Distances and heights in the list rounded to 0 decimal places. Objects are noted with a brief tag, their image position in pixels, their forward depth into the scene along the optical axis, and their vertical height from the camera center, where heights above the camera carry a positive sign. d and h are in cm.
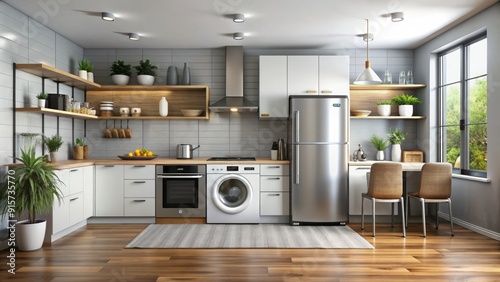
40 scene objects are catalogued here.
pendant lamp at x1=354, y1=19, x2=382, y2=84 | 440 +71
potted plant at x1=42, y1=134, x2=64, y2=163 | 464 -3
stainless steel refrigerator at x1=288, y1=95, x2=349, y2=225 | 501 -23
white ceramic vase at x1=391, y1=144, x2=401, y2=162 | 562 -16
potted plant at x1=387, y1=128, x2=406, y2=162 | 562 -4
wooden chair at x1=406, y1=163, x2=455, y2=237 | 445 -46
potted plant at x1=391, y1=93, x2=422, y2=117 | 553 +54
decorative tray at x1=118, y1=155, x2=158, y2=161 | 527 -23
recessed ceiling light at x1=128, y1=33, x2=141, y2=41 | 504 +134
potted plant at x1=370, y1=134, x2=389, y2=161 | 566 -6
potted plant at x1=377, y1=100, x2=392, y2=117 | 557 +47
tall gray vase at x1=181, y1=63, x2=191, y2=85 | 561 +92
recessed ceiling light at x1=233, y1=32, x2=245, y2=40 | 503 +135
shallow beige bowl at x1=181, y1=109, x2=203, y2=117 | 554 +40
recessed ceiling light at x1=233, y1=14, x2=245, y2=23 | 430 +135
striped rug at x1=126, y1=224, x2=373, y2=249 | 404 -106
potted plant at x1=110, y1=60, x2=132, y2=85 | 554 +97
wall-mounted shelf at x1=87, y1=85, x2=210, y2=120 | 580 +62
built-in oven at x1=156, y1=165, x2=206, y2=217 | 512 -65
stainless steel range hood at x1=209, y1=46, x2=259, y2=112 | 562 +97
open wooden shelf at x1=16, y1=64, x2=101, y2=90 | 406 +76
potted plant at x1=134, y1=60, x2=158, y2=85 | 555 +97
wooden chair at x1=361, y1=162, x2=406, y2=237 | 452 -47
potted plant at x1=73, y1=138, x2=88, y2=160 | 536 -12
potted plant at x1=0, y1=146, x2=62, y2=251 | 365 -50
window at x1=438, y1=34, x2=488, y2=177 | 458 +44
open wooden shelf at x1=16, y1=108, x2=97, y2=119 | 405 +32
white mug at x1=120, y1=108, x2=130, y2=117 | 562 +43
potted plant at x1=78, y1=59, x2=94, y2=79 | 515 +99
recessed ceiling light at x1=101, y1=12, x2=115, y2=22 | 421 +134
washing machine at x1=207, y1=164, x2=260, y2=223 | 511 -71
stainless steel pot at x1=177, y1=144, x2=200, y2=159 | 549 -14
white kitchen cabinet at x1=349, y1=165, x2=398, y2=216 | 514 -66
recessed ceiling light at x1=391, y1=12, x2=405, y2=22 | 420 +134
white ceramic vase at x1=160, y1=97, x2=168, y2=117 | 556 +47
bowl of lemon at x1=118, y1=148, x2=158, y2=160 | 528 -19
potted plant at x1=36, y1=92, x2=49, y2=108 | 423 +47
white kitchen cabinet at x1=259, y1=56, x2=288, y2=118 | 538 +74
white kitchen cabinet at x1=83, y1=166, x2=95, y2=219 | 485 -62
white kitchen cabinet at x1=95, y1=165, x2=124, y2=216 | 512 -63
